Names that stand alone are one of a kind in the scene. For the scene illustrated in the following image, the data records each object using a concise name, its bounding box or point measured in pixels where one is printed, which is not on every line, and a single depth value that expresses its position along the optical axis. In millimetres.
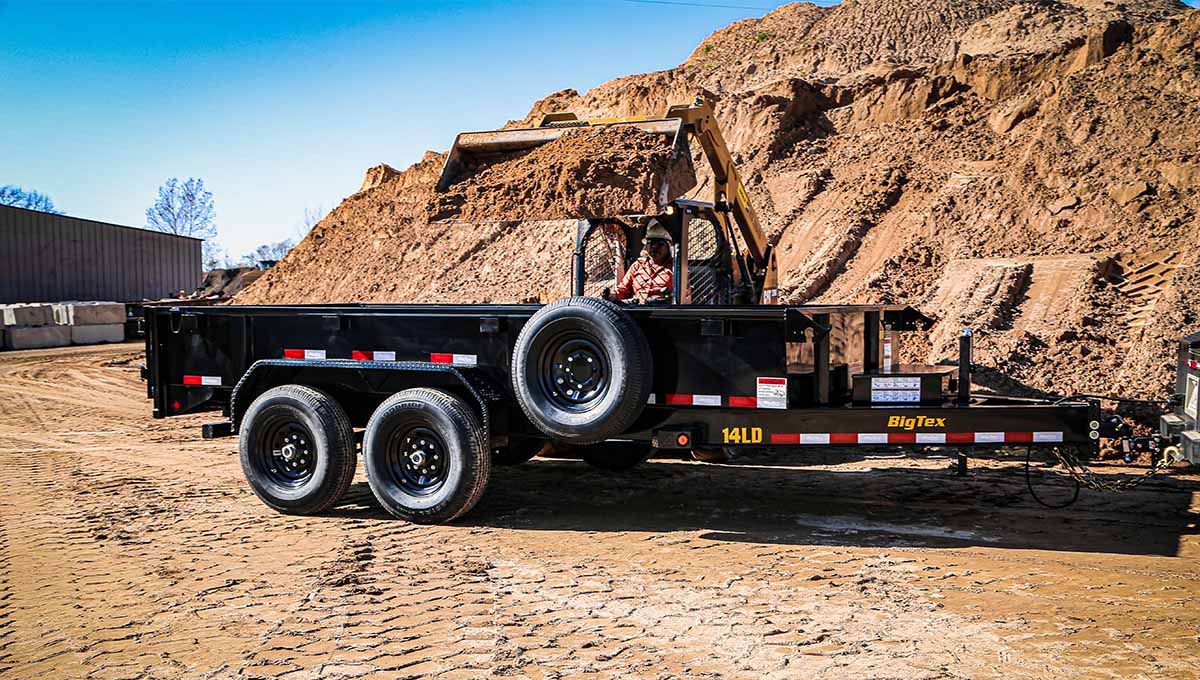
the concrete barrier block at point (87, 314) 29062
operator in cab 8516
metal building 35938
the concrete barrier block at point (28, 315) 28016
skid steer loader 9164
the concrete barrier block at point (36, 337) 27750
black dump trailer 6441
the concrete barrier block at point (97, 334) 29078
